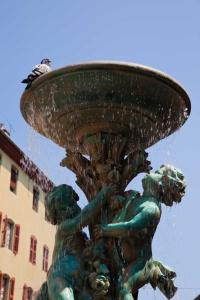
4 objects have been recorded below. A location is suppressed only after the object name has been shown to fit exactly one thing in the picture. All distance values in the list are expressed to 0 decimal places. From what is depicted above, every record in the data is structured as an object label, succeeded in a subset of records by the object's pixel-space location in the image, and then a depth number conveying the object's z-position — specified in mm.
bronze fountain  8438
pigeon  9841
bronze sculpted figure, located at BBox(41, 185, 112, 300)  8348
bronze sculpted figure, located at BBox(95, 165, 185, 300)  8382
